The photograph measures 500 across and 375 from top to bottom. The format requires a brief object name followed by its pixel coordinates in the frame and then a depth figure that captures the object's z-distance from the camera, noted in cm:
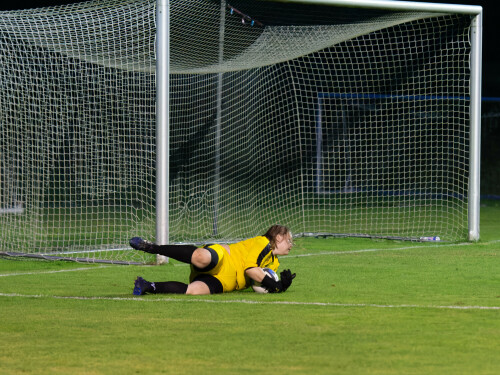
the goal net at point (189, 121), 2136
